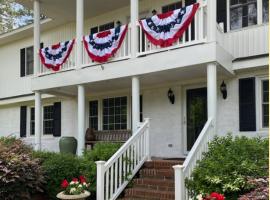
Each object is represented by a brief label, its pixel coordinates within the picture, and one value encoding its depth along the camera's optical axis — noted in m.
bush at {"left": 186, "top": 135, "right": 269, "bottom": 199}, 7.21
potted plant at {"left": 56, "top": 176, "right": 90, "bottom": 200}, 8.34
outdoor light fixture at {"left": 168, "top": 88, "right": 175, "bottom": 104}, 12.62
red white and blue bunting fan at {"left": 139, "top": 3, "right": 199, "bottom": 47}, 9.91
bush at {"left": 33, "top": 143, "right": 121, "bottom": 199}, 9.73
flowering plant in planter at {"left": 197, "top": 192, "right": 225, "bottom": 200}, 5.82
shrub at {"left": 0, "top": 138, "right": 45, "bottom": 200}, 8.64
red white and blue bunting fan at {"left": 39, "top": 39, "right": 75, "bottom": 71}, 13.11
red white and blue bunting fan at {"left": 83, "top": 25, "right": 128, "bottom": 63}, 11.55
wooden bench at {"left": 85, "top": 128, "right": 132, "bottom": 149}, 13.34
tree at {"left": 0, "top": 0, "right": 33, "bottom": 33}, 34.66
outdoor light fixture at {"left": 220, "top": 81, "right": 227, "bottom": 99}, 11.36
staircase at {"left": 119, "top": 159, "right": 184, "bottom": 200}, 8.88
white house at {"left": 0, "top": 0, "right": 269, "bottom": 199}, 10.23
